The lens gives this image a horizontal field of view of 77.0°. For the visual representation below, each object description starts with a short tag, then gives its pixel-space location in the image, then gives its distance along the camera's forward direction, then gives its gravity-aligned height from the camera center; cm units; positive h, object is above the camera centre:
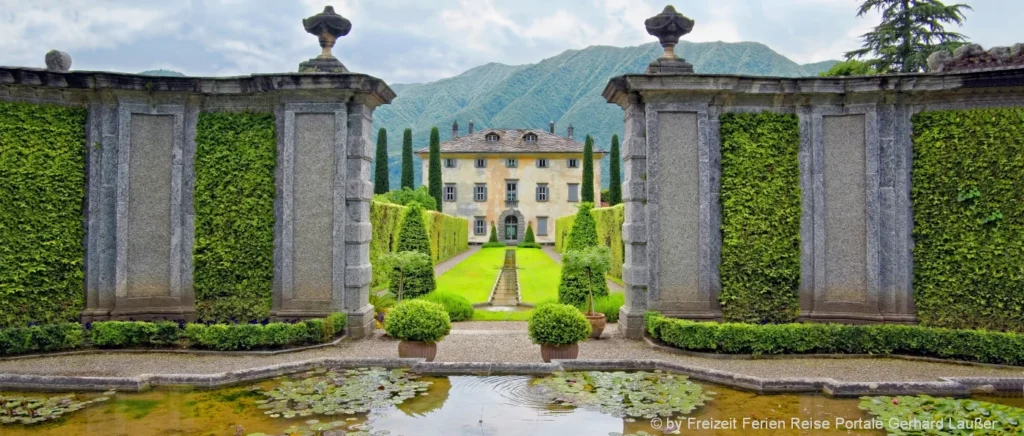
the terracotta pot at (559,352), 922 -164
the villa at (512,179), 5453 +496
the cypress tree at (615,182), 5106 +443
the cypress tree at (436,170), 5228 +558
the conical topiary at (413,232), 1791 +17
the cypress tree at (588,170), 5172 +542
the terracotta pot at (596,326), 1142 -157
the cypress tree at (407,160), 5266 +652
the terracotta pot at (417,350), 930 -162
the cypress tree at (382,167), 4825 +540
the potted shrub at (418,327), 919 -128
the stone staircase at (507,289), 1843 -167
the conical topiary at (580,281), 1473 -101
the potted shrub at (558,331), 911 -132
